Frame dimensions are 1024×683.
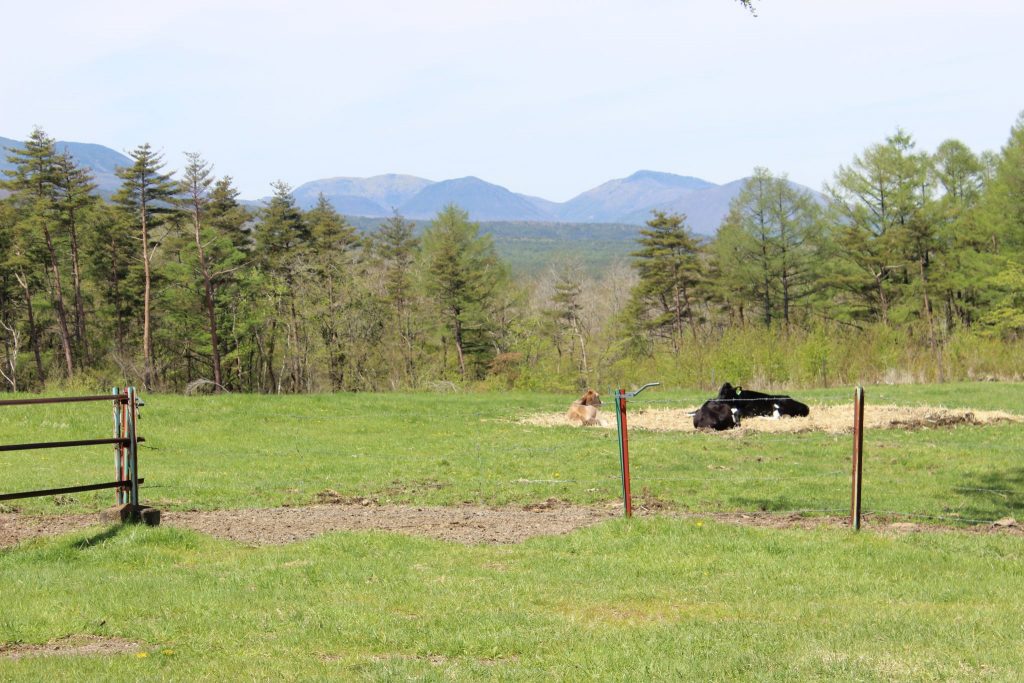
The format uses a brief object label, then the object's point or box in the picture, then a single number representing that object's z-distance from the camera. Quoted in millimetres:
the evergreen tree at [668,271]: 68062
